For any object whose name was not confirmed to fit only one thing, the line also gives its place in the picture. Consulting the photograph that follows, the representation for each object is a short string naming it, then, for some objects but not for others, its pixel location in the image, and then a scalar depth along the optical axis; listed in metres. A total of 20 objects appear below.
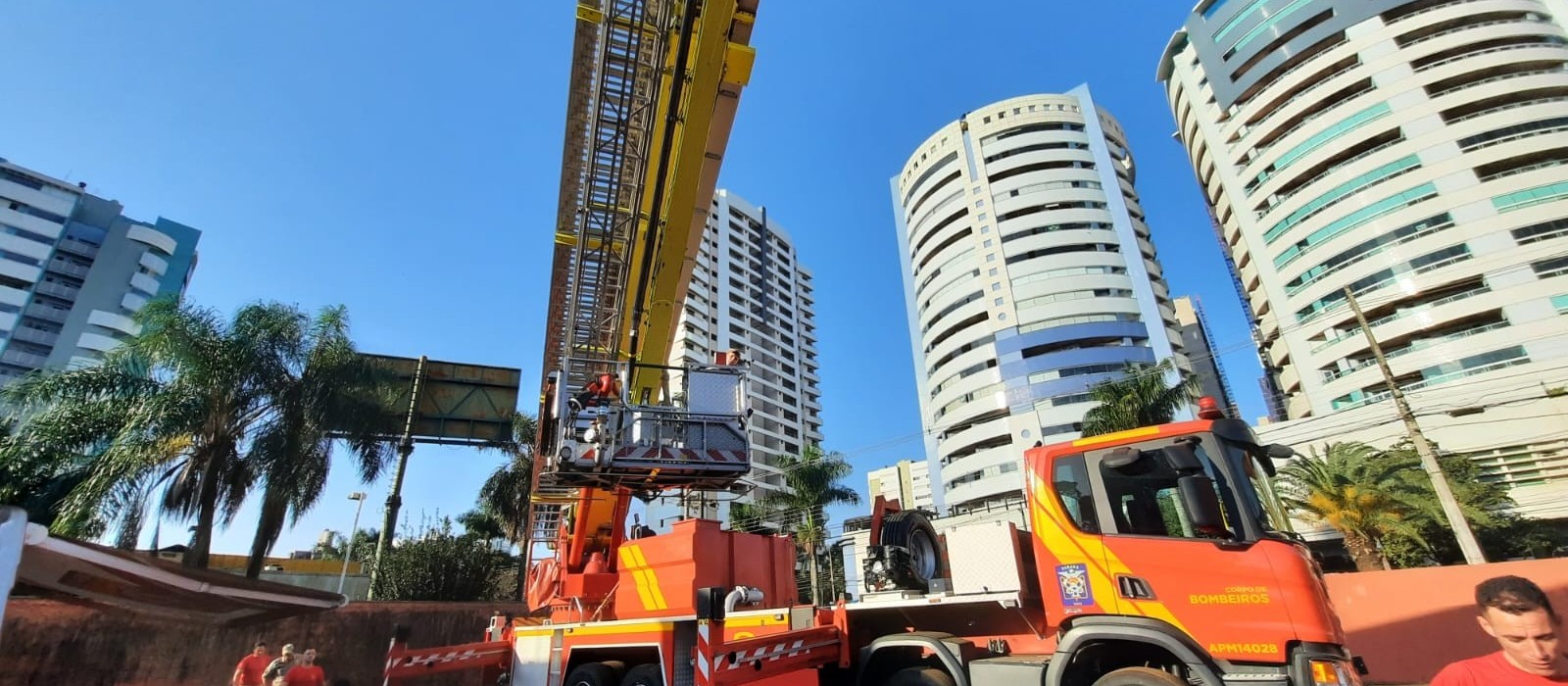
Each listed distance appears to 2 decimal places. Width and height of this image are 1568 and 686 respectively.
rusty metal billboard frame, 22.53
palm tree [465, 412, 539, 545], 28.95
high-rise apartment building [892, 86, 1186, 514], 59.34
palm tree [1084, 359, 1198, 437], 26.75
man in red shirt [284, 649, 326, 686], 7.52
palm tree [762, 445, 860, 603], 31.25
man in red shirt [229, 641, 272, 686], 8.56
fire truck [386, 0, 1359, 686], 4.84
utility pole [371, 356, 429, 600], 21.20
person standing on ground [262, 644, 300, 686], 6.78
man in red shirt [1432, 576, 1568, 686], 2.50
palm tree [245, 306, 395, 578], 17.41
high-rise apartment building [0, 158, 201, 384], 68.44
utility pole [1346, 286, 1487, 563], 16.81
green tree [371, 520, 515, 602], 21.52
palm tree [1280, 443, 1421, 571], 22.92
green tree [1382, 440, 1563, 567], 23.47
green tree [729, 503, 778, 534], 33.88
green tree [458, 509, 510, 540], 37.25
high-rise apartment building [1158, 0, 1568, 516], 34.69
